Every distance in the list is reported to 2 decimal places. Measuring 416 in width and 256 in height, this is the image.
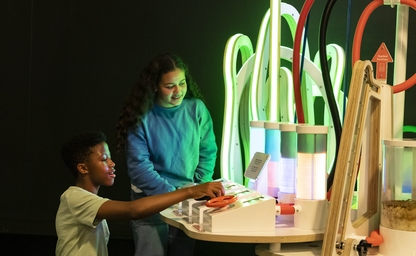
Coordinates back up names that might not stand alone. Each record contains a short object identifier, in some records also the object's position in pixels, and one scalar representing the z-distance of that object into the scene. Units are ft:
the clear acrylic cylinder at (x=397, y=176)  9.70
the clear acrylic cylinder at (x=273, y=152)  11.67
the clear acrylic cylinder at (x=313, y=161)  10.35
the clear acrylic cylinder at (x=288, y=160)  10.93
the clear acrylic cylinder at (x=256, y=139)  12.17
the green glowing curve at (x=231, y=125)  13.66
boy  10.21
